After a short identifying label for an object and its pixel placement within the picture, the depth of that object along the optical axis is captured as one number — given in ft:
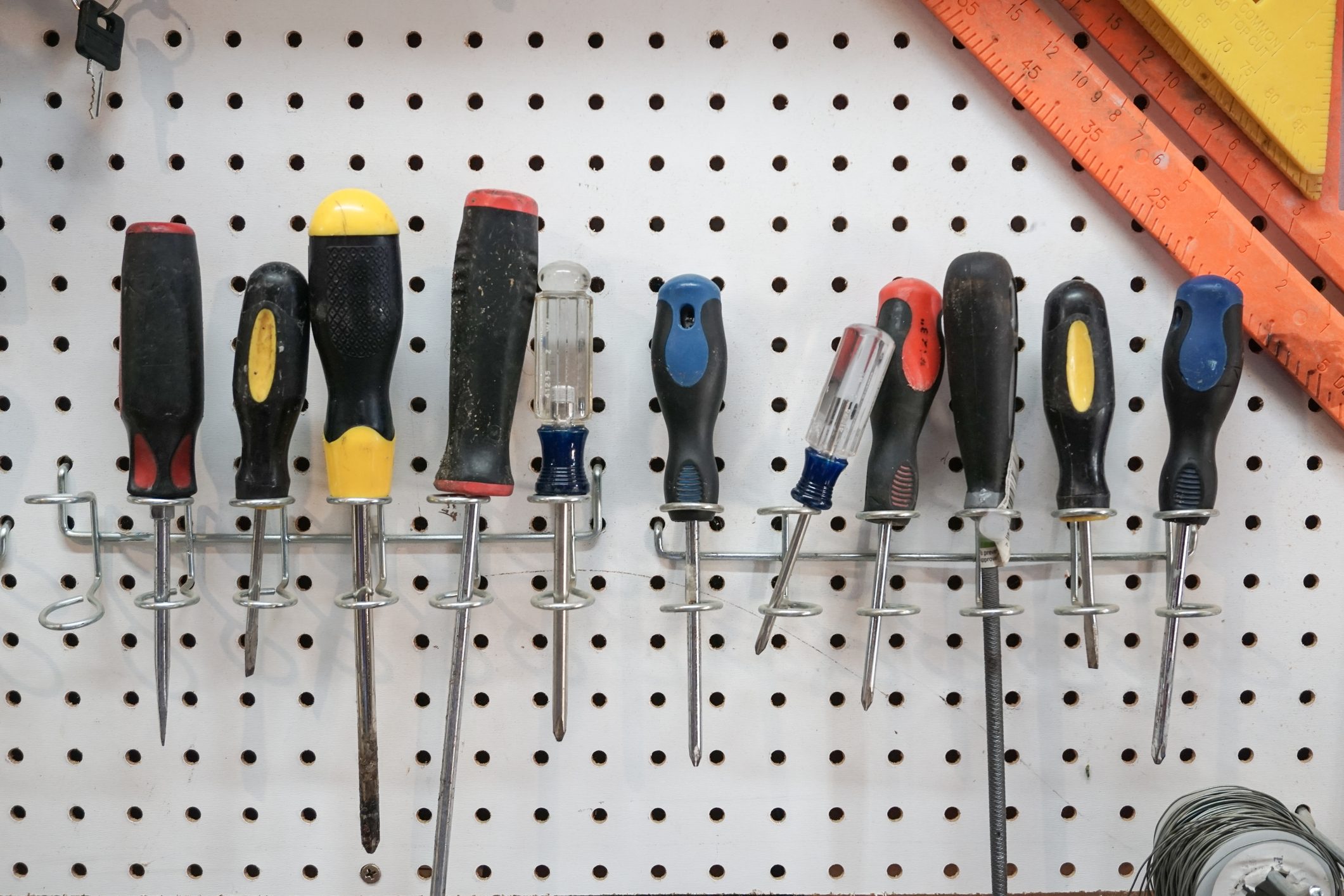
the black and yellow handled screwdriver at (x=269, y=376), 2.03
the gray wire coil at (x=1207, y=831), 2.11
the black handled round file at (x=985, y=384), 2.04
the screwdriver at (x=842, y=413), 2.00
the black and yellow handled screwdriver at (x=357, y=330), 2.00
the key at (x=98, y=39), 2.17
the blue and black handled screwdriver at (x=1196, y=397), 2.11
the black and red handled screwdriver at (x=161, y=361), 2.05
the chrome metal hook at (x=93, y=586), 2.22
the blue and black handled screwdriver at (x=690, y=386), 2.10
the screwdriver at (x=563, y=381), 2.05
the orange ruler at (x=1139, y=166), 2.27
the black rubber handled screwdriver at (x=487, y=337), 1.98
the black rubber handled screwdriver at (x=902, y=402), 2.13
